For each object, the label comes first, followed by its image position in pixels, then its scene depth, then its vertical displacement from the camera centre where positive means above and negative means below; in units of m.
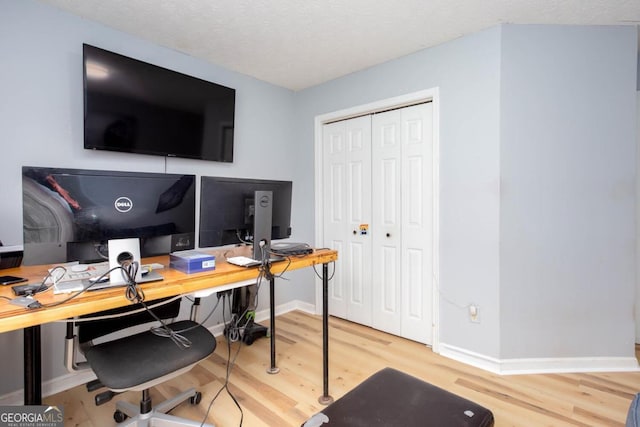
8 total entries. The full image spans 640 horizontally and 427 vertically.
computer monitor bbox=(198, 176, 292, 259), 1.56 +0.01
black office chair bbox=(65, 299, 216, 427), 1.36 -0.68
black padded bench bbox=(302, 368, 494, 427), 1.19 -0.79
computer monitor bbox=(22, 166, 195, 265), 1.18 -0.01
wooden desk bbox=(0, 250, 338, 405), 0.97 -0.31
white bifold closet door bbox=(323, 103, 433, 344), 2.76 -0.05
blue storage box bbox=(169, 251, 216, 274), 1.46 -0.24
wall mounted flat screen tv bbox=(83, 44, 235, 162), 2.16 +0.78
